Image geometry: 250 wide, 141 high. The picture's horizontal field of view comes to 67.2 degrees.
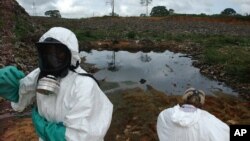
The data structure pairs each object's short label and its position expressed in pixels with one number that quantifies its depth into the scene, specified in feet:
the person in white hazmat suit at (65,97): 3.99
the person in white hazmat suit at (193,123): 6.47
